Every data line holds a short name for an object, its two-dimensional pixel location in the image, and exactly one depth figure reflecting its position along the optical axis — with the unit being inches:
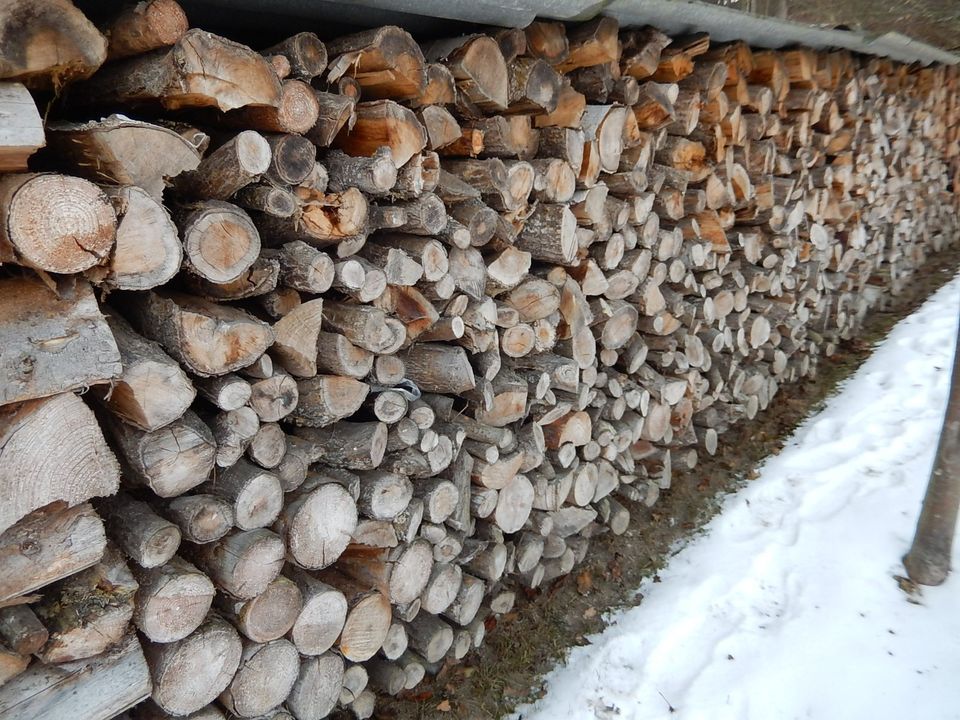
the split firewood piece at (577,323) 105.0
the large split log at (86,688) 56.7
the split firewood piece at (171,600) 63.0
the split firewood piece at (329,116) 69.6
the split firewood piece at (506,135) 90.1
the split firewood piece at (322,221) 70.1
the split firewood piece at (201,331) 62.1
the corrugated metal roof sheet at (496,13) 72.2
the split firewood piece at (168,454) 61.4
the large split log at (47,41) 48.9
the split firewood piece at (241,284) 67.2
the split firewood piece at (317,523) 74.1
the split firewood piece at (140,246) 54.5
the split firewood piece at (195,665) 65.9
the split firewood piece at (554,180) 95.2
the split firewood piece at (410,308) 81.0
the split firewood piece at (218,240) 60.9
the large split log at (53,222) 49.0
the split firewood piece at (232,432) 66.9
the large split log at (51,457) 52.4
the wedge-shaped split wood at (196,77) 57.7
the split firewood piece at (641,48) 104.8
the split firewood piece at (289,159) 65.1
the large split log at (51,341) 51.6
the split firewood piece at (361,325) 76.2
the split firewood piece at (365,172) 72.2
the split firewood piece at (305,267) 69.8
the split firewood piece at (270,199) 66.1
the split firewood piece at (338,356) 75.7
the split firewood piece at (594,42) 94.0
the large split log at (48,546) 54.1
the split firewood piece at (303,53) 67.3
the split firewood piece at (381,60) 70.9
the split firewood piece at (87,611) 57.7
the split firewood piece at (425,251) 80.6
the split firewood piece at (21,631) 54.9
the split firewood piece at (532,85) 88.7
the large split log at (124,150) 55.1
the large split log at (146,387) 58.1
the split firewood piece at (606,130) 100.9
